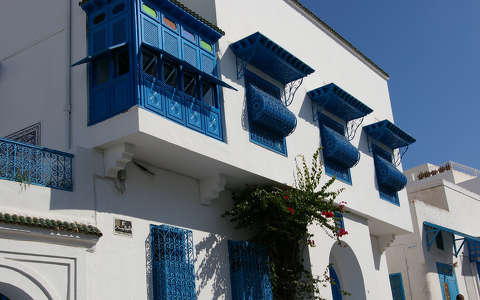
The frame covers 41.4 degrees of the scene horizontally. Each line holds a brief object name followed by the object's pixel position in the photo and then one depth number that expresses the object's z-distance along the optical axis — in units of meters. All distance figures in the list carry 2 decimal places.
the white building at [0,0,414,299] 9.02
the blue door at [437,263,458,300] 20.31
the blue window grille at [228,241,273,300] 11.95
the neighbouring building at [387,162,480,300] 19.72
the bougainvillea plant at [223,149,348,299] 12.31
